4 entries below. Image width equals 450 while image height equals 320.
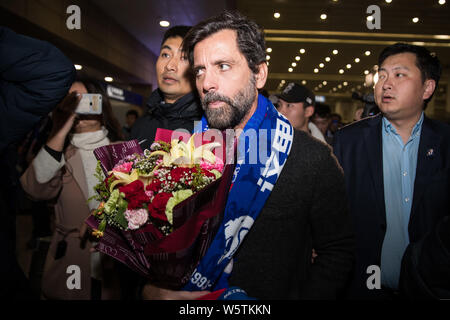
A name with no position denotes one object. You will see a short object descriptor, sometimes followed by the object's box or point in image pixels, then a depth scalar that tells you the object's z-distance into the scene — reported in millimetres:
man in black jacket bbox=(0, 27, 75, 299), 1124
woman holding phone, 1764
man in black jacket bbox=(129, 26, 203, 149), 1707
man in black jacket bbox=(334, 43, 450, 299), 1647
